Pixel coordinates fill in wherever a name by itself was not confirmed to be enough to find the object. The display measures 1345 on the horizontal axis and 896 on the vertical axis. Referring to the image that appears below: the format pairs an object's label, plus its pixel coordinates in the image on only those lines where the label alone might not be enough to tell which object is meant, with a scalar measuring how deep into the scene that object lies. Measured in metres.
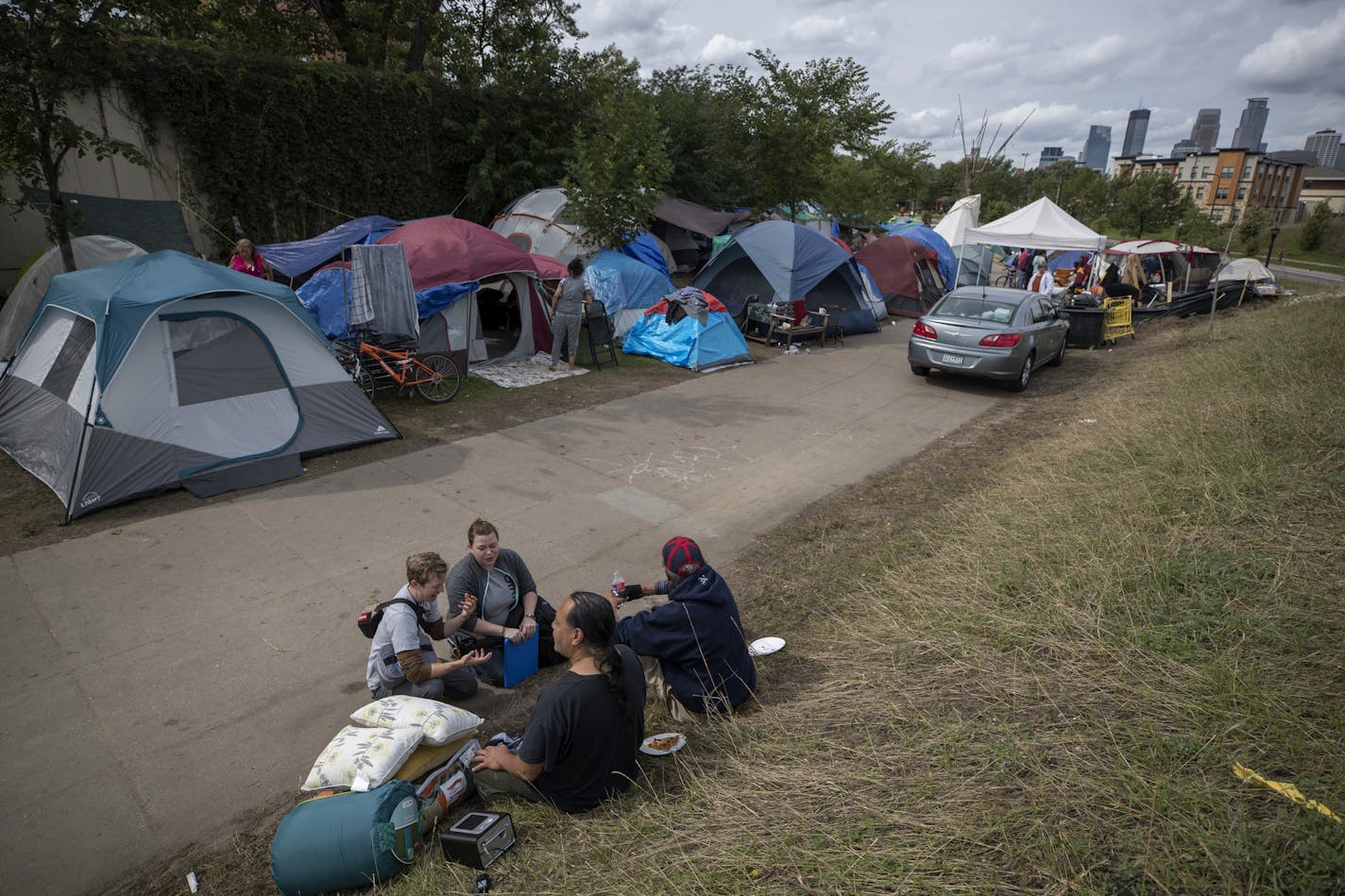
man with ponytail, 3.12
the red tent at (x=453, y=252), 10.79
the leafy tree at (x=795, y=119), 21.91
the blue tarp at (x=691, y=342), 12.77
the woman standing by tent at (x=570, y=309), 11.88
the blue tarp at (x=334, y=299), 10.44
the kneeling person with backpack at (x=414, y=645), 3.93
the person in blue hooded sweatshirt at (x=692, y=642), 3.90
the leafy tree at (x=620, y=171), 14.48
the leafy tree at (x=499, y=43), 19.48
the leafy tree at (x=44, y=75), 7.80
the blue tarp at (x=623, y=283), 13.80
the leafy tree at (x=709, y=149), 23.28
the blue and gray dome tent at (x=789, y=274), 14.73
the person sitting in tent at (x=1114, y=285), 18.20
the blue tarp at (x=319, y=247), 11.38
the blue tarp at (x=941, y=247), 20.14
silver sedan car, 11.50
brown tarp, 21.89
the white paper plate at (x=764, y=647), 4.69
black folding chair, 12.29
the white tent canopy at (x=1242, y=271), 21.08
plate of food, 3.52
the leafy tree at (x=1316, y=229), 51.62
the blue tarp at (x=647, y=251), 17.16
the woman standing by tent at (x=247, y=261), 10.38
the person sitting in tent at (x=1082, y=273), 20.23
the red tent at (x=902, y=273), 18.97
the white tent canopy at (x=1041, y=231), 17.58
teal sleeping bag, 2.91
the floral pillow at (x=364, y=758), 3.17
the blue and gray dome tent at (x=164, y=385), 6.66
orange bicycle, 9.72
